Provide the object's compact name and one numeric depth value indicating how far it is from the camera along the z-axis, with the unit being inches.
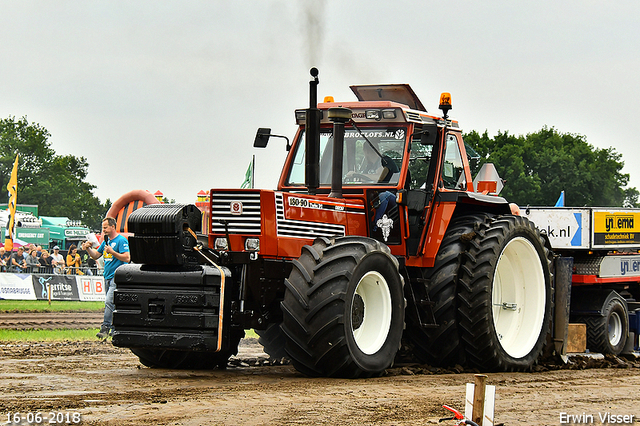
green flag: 644.7
